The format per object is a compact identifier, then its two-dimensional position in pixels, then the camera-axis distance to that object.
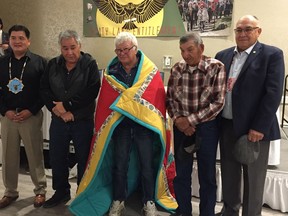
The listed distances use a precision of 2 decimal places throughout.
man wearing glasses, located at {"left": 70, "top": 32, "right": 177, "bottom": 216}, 2.12
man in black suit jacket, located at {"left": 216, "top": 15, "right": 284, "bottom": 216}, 1.83
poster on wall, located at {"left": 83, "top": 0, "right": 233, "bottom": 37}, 3.76
